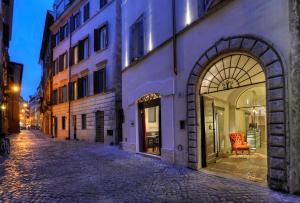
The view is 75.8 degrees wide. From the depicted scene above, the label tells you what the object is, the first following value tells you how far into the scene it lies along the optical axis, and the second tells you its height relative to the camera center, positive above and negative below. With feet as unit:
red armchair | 27.36 -4.68
